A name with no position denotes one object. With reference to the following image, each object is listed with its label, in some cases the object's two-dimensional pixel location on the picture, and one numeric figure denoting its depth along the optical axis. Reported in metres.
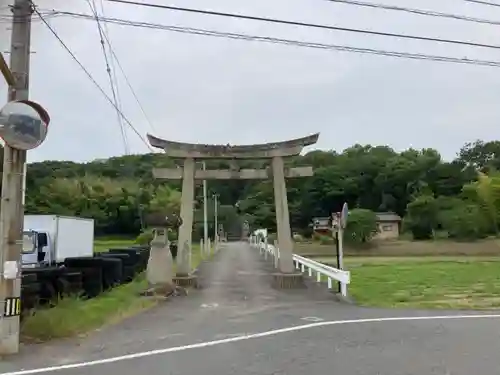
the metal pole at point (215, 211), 79.38
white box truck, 18.98
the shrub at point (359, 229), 58.91
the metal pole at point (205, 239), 44.38
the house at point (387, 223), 81.94
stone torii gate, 21.11
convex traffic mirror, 8.60
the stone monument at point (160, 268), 17.08
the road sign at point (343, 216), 17.20
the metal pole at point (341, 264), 16.42
